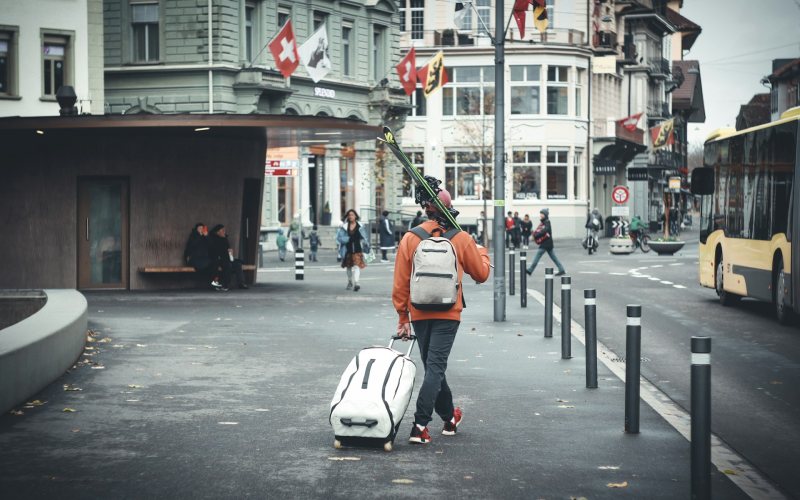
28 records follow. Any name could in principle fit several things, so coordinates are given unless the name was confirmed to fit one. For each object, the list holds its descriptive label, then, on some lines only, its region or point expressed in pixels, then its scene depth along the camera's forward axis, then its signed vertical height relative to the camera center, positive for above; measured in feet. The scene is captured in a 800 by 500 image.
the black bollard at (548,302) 50.89 -4.33
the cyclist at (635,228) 180.14 -4.46
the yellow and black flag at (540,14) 76.27 +10.61
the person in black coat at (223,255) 86.07 -3.95
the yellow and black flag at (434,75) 144.25 +13.16
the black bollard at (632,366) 29.84 -3.88
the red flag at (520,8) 81.71 +11.75
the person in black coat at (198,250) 85.40 -3.56
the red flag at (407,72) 140.15 +13.10
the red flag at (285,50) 114.32 +12.66
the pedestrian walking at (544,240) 105.09 -3.56
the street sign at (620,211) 183.32 -2.20
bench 84.64 -4.80
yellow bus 59.62 -0.89
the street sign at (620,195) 182.80 +0.04
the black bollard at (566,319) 43.04 -4.20
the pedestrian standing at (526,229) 182.91 -4.70
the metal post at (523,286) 70.95 -4.97
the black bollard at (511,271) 77.58 -4.61
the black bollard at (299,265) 103.28 -5.52
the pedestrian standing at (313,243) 143.43 -5.24
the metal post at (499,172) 61.11 +1.08
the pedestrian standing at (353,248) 85.56 -3.47
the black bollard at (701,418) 22.07 -3.76
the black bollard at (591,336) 36.22 -3.94
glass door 83.10 -2.34
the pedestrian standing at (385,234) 139.03 -4.16
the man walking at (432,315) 28.50 -2.59
